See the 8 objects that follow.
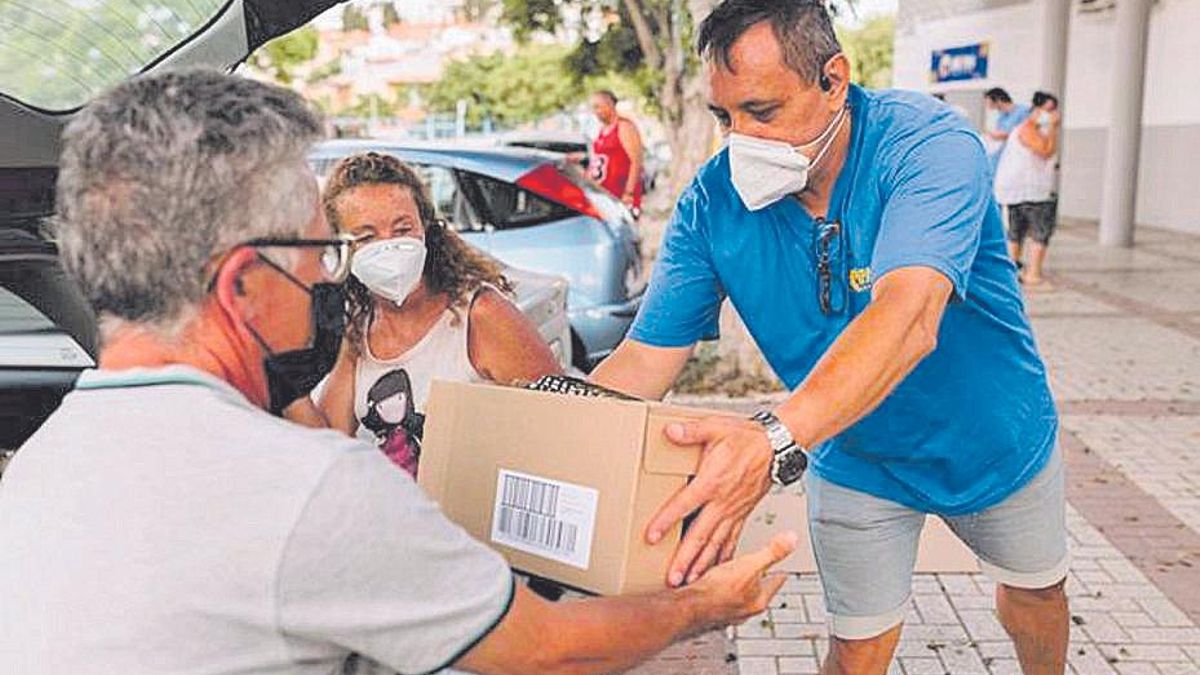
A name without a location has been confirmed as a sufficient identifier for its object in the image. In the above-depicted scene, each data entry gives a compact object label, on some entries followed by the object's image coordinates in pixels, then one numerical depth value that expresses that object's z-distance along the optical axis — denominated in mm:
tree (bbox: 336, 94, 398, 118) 57688
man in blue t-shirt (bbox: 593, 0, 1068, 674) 2225
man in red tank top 12375
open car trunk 2441
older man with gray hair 1351
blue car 7195
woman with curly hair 2686
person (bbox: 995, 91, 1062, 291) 11508
